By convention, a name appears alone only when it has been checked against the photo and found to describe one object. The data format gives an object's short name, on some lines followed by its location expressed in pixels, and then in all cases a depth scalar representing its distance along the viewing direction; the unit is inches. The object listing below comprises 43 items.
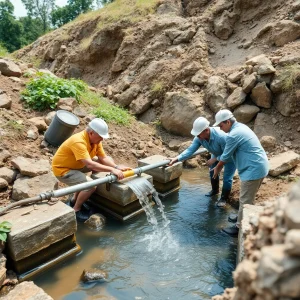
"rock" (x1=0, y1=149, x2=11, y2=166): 197.1
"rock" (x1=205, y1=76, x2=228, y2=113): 309.1
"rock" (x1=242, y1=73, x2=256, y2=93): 287.1
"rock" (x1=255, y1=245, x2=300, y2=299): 44.7
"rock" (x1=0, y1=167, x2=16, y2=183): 181.0
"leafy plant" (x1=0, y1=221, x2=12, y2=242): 119.3
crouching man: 166.4
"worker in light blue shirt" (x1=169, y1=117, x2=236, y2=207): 185.3
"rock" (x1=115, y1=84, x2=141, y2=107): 378.0
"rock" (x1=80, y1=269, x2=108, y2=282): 129.8
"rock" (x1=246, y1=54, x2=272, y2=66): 293.6
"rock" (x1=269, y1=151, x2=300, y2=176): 219.9
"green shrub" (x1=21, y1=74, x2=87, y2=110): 267.3
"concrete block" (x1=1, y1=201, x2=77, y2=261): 124.3
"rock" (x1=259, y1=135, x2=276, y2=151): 264.7
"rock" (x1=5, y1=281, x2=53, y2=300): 105.1
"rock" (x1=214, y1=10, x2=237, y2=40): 395.5
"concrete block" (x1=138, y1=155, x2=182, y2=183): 216.4
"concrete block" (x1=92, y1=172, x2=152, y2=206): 177.8
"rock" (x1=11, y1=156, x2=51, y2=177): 182.2
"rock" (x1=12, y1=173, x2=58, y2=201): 167.3
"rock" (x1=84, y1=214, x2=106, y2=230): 175.3
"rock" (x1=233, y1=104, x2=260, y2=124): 292.4
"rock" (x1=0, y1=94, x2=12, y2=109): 242.7
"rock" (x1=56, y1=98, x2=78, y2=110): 270.9
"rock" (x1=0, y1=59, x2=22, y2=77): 297.3
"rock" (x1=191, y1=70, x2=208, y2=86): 339.9
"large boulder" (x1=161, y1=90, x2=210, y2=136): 315.9
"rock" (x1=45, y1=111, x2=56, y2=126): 253.1
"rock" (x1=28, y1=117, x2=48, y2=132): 244.2
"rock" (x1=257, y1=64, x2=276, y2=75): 282.4
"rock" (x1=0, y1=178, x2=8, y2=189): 175.3
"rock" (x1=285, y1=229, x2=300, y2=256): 44.1
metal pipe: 144.2
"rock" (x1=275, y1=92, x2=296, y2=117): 277.3
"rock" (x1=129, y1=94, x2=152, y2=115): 361.7
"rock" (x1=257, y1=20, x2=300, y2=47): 323.1
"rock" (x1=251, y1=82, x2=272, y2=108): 283.3
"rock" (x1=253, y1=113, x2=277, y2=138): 282.8
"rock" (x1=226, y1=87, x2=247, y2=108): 294.6
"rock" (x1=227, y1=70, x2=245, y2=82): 312.8
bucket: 221.3
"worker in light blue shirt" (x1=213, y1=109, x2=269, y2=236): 152.9
